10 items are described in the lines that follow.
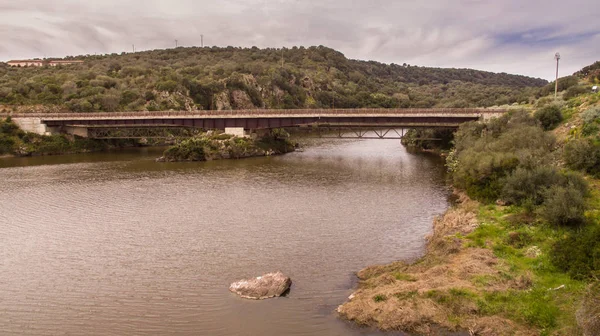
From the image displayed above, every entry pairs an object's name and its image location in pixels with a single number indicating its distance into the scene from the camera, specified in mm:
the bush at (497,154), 38219
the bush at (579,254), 20936
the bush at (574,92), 75500
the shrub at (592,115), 49878
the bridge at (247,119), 78875
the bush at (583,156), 38719
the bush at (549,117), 60406
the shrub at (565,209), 27188
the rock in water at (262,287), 23078
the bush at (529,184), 32875
